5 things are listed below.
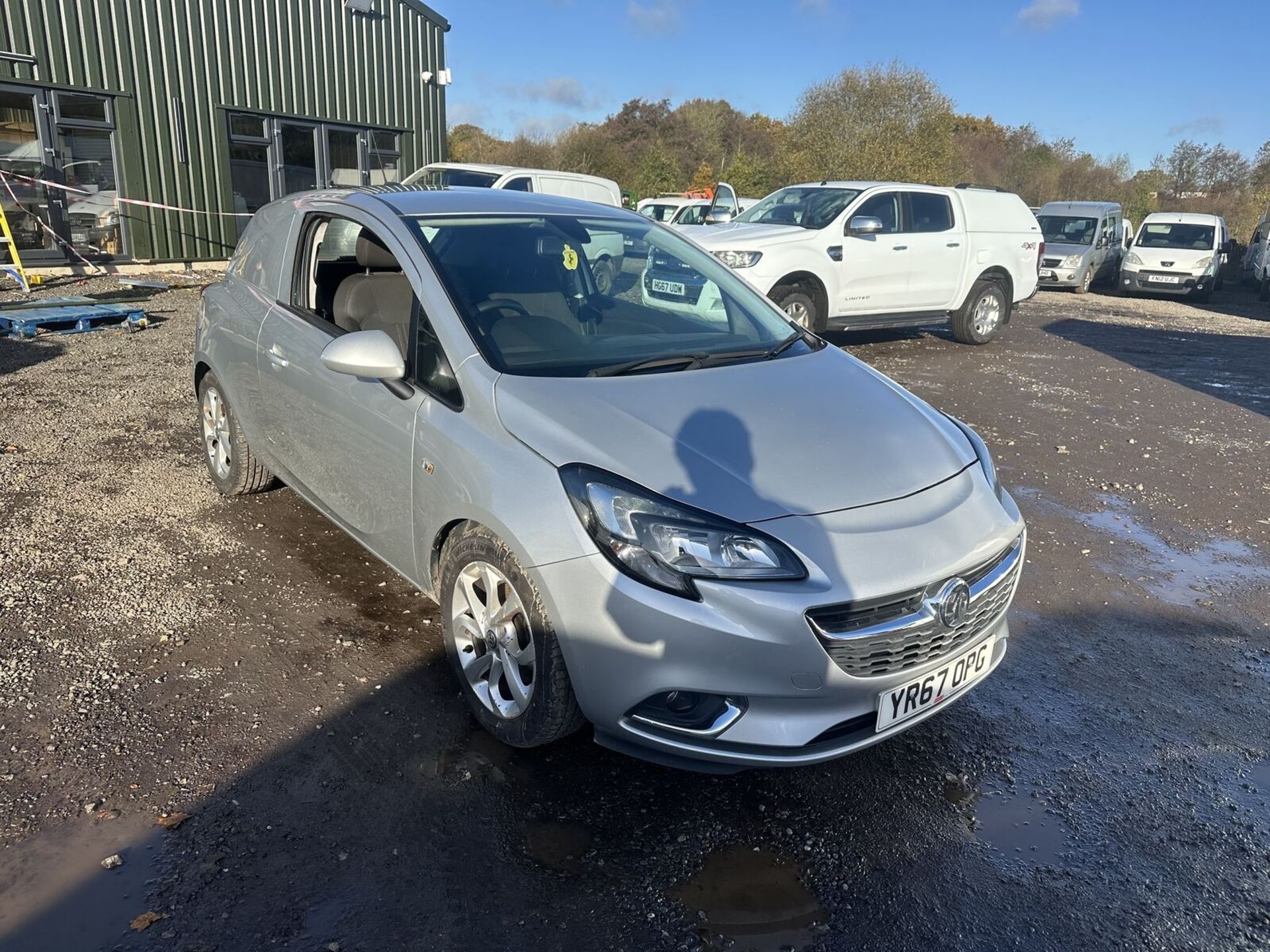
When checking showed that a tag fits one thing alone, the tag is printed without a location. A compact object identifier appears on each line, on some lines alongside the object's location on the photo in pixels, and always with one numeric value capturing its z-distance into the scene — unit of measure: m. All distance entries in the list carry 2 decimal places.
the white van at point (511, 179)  12.04
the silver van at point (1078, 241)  20.59
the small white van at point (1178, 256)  19.95
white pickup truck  9.91
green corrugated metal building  13.70
